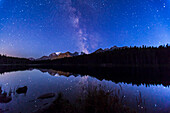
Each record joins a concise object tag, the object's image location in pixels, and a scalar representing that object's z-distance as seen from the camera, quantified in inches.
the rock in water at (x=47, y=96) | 343.3
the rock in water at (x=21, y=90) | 425.9
